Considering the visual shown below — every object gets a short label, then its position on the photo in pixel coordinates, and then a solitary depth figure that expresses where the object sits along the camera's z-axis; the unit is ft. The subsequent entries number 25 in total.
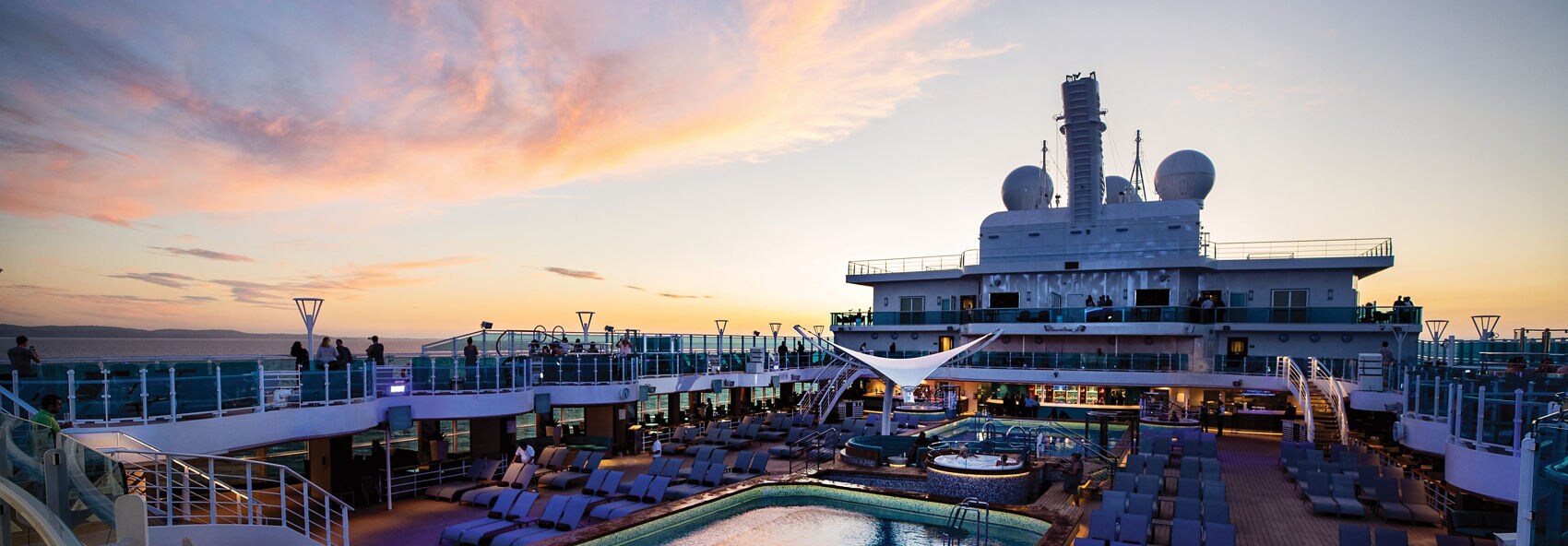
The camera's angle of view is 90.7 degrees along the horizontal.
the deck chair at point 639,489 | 47.14
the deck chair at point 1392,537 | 32.09
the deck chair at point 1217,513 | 38.50
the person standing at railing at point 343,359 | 47.78
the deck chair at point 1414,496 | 43.11
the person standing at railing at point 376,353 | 53.21
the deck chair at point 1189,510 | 39.44
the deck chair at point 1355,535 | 32.95
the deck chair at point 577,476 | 53.36
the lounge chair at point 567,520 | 39.69
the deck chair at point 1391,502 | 42.65
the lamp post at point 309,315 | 50.95
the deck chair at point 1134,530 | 36.06
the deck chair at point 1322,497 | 44.73
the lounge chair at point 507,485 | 47.91
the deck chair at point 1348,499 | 43.70
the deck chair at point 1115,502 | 39.93
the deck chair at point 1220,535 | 34.50
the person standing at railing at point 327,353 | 49.70
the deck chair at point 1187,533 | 34.91
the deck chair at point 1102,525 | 36.83
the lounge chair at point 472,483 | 49.90
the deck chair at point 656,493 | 45.99
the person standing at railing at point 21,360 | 34.22
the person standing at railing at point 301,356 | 45.11
